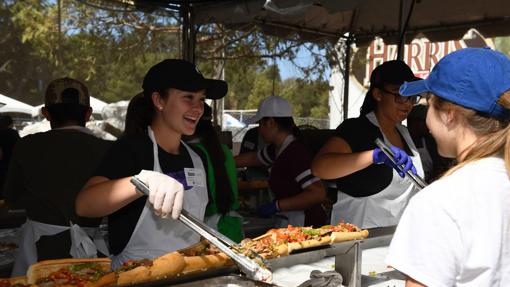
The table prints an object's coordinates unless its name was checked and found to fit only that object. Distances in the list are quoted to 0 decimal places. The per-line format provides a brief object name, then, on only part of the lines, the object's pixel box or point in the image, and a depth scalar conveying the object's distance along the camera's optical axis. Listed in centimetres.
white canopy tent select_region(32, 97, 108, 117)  929
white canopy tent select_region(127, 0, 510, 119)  539
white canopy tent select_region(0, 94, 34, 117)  766
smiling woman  193
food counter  159
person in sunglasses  259
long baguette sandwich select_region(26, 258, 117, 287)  146
